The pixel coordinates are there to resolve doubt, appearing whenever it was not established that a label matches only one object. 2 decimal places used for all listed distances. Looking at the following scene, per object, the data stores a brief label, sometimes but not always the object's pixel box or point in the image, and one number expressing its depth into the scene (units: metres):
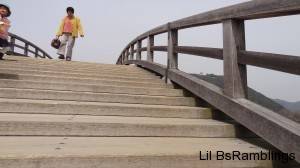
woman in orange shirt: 8.12
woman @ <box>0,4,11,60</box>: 4.28
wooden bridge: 1.80
